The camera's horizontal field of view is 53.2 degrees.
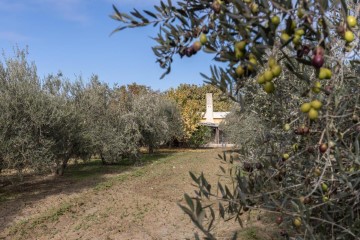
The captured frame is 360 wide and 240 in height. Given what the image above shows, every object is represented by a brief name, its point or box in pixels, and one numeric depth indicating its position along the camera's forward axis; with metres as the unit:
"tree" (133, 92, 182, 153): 24.12
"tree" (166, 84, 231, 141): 36.31
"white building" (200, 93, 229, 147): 43.69
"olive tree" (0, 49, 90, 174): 11.84
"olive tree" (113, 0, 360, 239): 1.27
